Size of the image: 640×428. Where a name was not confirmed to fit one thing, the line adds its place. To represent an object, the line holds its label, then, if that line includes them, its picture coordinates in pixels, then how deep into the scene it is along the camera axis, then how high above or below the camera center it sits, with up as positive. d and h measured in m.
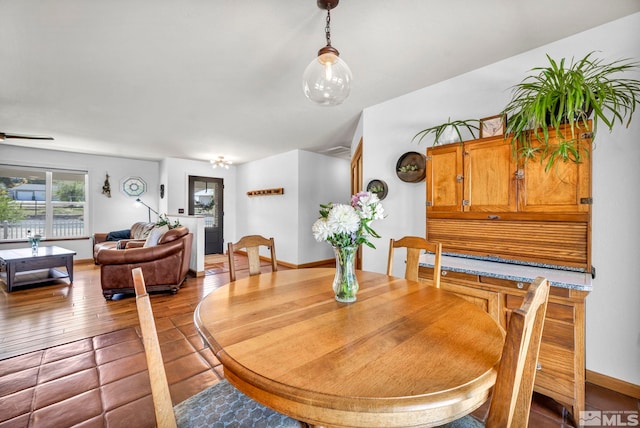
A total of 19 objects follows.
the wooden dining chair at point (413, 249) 1.81 -0.26
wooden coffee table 3.62 -0.73
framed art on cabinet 2.03 +0.66
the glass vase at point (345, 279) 1.24 -0.31
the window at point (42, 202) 5.25 +0.21
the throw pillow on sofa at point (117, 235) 5.61 -0.49
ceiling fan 3.43 +0.97
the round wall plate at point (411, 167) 2.74 +0.47
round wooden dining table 0.63 -0.43
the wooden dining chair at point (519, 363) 0.63 -0.38
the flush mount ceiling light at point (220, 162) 5.95 +1.13
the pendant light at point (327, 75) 1.56 +0.81
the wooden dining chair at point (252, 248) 1.83 -0.26
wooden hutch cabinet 1.49 -0.13
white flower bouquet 1.16 -0.04
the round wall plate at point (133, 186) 6.46 +0.63
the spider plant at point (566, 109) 1.51 +0.63
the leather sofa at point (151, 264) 3.39 -0.69
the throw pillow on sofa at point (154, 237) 3.84 -0.36
